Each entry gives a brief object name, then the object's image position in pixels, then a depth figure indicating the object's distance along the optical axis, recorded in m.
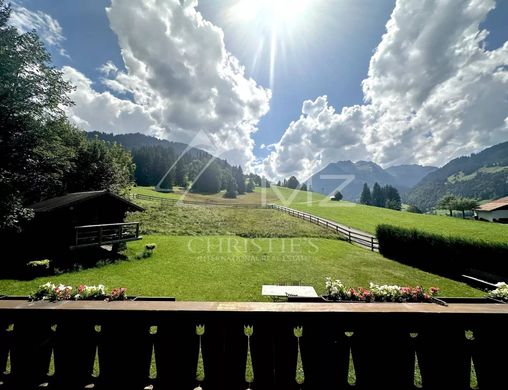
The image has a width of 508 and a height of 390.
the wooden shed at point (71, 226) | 14.90
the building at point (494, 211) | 48.56
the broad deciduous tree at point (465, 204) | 62.61
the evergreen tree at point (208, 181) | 83.50
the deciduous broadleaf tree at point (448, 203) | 67.19
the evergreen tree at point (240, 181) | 98.85
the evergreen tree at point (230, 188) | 81.38
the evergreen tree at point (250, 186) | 108.73
